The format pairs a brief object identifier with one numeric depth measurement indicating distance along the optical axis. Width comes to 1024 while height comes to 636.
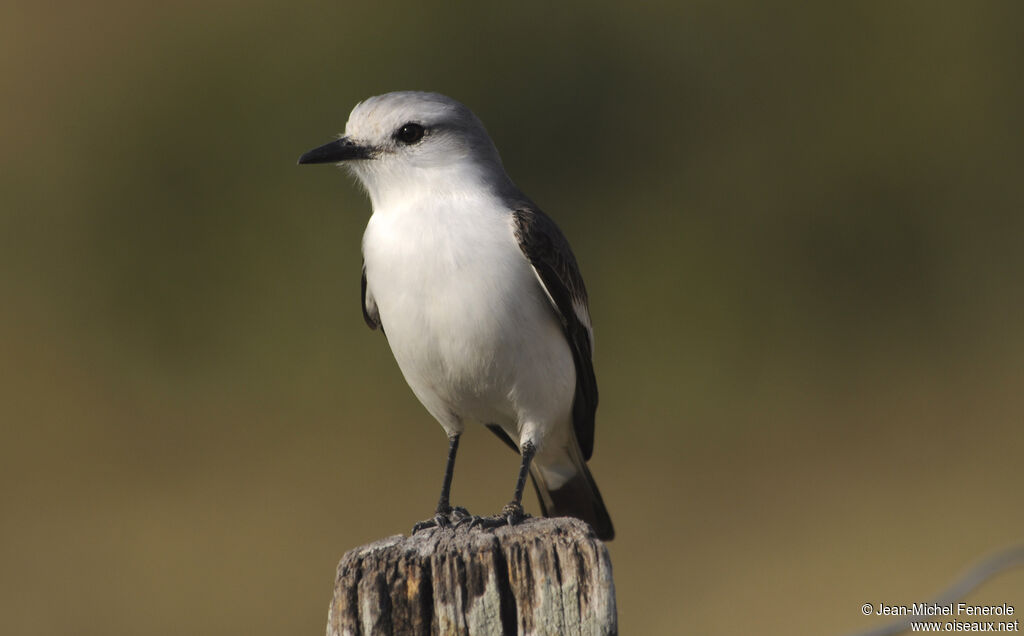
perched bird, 8.00
